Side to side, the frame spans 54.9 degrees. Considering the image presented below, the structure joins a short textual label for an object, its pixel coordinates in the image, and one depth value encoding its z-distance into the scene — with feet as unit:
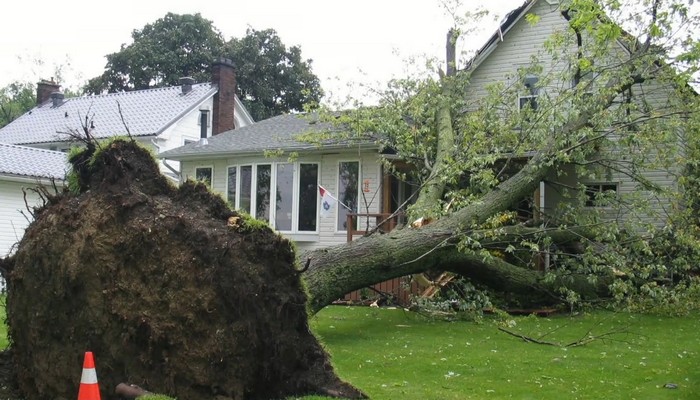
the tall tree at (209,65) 144.77
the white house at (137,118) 71.56
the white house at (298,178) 54.80
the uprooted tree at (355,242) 17.40
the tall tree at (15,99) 172.76
